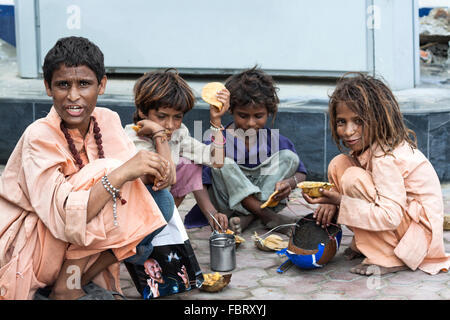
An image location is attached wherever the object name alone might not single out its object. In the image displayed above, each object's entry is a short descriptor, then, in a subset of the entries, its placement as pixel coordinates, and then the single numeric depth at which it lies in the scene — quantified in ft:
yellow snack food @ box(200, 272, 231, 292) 9.93
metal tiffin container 10.98
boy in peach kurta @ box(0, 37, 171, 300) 8.45
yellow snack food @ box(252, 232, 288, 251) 12.04
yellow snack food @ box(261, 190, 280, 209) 12.44
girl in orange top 10.37
